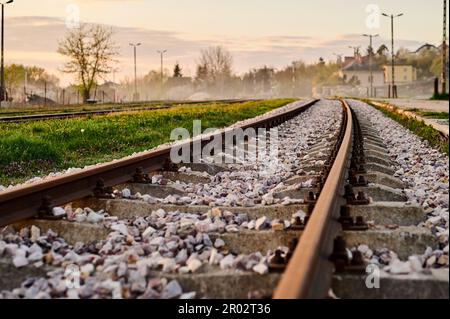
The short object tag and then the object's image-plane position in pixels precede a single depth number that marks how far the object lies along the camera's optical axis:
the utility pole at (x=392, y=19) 75.14
